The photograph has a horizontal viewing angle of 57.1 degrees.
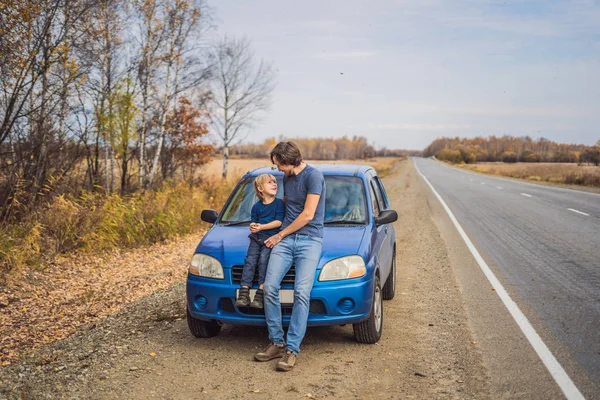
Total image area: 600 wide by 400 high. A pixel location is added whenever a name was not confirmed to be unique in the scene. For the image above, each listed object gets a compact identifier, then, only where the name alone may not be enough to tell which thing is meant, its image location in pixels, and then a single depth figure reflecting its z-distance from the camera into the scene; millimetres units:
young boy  4711
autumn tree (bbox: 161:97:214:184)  26328
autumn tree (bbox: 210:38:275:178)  34531
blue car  4773
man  4574
